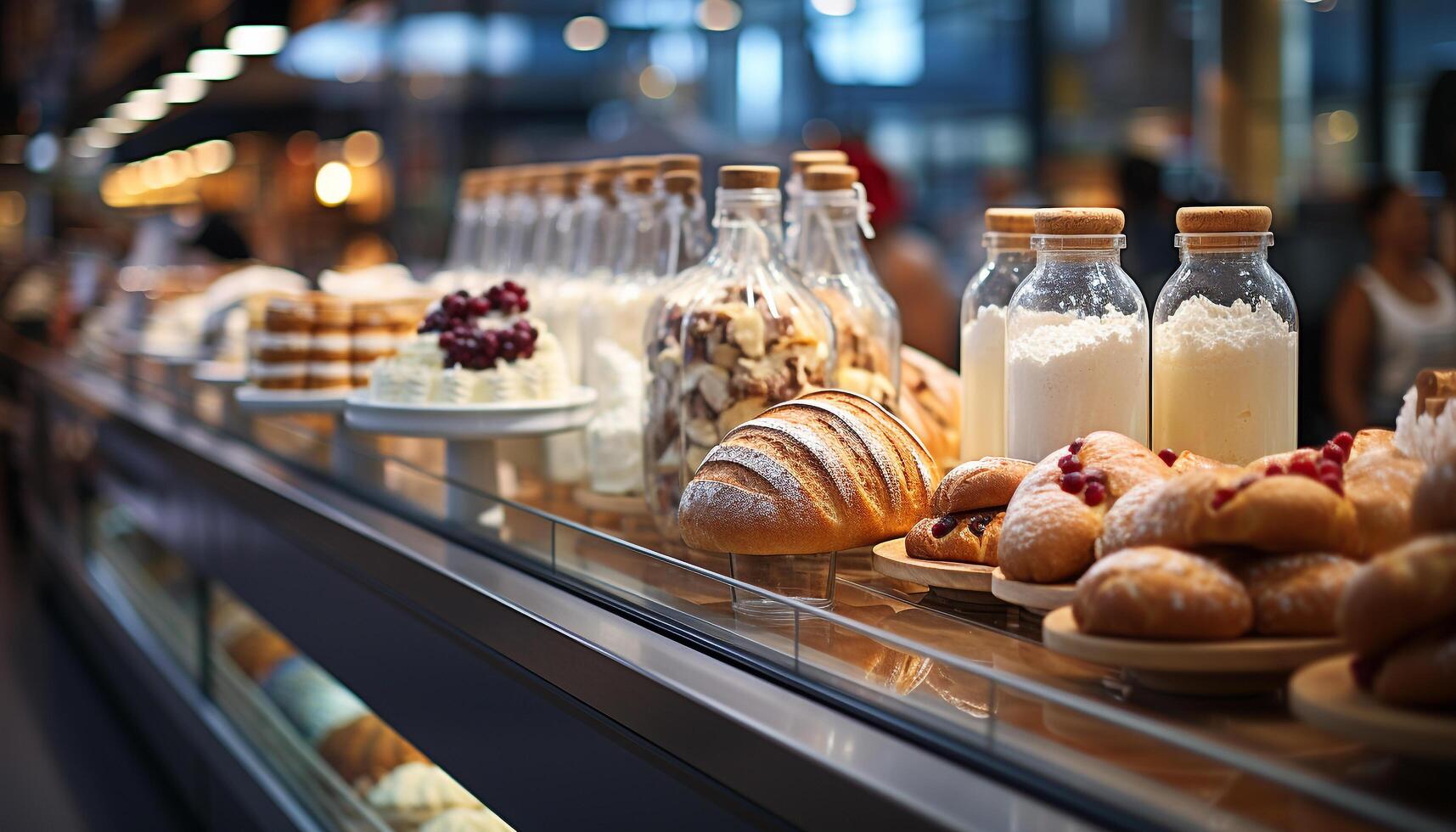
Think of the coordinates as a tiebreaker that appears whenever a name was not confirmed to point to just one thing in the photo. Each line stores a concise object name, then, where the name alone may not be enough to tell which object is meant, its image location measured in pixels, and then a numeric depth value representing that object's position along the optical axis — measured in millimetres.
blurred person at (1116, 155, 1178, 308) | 4141
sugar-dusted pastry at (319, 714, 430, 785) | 2104
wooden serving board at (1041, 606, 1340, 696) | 893
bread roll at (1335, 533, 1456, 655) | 764
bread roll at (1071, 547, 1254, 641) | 901
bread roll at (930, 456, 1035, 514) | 1226
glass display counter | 841
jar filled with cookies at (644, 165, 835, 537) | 1571
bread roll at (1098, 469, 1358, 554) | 917
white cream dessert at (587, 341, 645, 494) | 1862
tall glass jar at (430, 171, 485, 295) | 2857
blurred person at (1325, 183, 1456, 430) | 4707
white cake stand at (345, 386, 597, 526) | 1891
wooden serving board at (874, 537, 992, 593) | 1182
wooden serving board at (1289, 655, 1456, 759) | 738
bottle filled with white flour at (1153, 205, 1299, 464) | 1254
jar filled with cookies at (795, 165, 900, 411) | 1745
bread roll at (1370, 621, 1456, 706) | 750
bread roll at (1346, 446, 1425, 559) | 952
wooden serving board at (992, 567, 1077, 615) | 1035
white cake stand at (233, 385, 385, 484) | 2318
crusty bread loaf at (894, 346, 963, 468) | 1732
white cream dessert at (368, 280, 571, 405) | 1961
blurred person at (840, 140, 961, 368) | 5891
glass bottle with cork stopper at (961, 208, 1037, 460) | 1524
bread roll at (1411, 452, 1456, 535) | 801
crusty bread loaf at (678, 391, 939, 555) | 1260
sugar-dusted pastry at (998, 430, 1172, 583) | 1058
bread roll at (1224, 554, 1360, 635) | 909
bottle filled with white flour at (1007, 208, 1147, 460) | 1306
